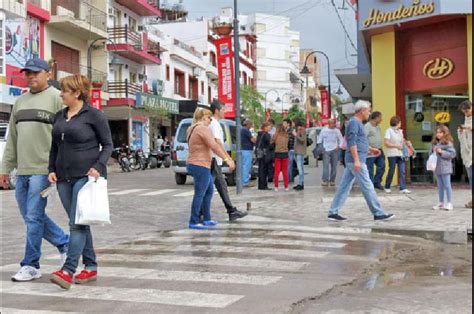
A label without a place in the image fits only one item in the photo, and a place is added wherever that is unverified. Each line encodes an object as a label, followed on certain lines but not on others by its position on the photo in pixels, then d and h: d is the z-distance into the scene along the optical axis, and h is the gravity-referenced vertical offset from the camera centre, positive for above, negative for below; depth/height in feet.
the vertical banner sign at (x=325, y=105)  135.70 +9.65
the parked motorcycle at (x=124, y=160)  97.35 -0.85
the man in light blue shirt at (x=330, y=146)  55.26 +0.37
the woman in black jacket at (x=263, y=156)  53.67 -0.35
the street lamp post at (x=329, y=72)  127.82 +15.60
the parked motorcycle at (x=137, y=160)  101.13 -0.95
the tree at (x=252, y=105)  190.88 +13.82
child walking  35.47 -0.58
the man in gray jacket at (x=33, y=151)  19.56 +0.15
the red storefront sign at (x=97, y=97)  105.76 +9.30
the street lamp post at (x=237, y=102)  49.70 +4.05
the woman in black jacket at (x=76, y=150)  18.62 +0.13
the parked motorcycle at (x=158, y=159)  109.50 -0.89
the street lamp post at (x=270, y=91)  280.92 +26.17
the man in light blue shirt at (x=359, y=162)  32.12 -0.60
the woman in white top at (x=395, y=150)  46.68 -0.06
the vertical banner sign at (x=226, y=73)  58.65 +7.09
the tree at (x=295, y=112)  231.71 +14.16
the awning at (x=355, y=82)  79.56 +8.82
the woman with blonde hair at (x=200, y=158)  30.78 -0.26
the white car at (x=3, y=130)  59.74 +2.72
